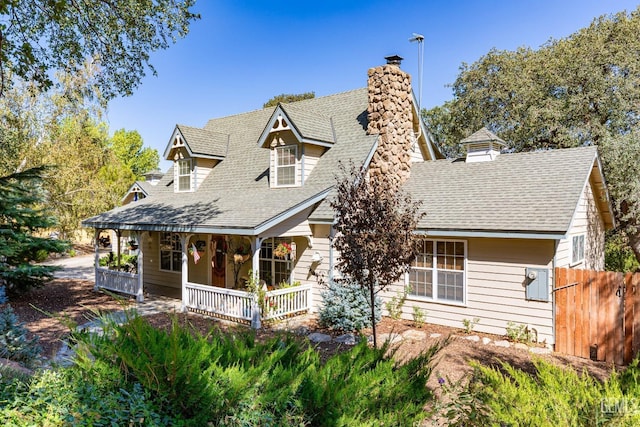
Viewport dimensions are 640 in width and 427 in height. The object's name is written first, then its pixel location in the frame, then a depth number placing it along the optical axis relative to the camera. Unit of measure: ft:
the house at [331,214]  33.86
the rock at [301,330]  35.42
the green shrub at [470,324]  35.19
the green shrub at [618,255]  66.73
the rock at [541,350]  30.76
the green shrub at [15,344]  22.34
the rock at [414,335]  33.37
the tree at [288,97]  139.13
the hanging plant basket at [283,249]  40.96
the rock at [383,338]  32.96
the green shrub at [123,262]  57.67
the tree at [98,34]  31.30
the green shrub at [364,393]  11.09
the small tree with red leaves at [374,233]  24.91
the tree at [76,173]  77.25
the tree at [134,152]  188.65
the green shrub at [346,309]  35.55
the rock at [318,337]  33.07
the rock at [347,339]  32.57
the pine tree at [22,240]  38.63
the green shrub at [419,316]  37.76
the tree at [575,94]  59.47
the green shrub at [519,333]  32.50
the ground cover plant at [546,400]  10.69
